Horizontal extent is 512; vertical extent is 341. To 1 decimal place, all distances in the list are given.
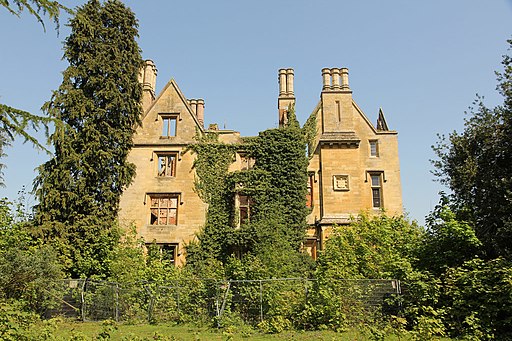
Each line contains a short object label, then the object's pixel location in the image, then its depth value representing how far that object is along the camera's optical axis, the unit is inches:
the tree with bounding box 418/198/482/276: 593.3
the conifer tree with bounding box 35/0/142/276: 822.5
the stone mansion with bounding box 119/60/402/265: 967.6
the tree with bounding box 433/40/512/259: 592.2
